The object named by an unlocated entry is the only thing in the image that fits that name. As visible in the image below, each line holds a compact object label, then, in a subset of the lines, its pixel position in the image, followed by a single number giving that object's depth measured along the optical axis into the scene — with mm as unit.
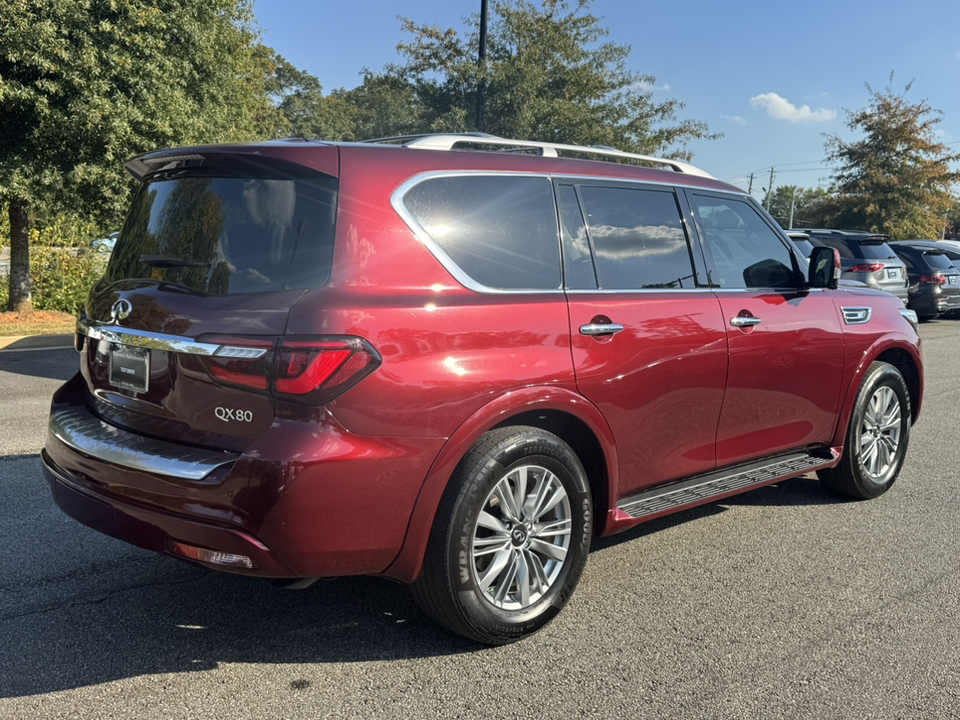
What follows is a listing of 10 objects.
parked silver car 16609
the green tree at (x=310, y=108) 65250
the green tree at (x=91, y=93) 12641
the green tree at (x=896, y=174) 35562
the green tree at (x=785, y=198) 142625
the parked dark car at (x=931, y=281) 18797
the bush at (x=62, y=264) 16328
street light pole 18605
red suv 2955
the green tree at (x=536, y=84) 21406
